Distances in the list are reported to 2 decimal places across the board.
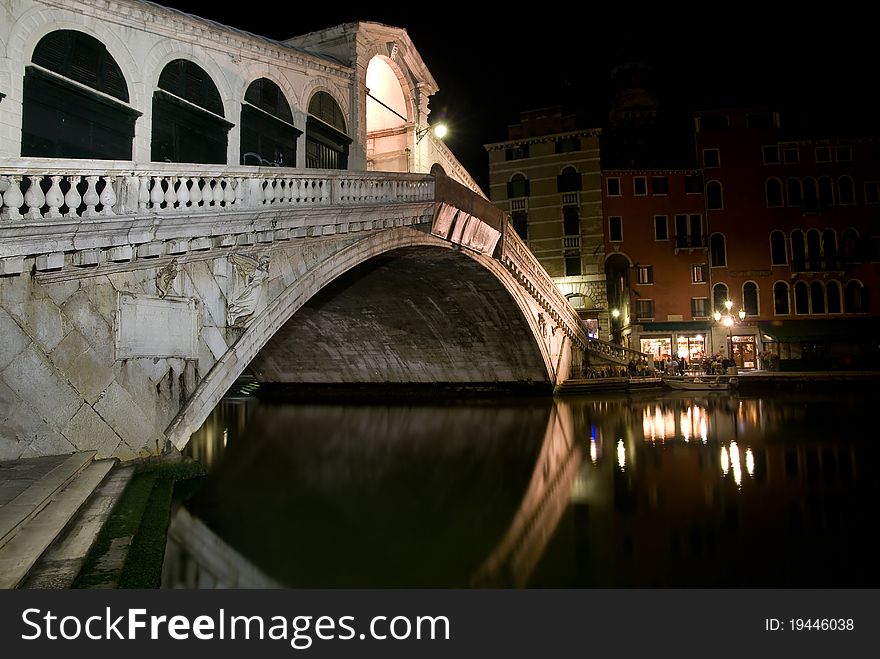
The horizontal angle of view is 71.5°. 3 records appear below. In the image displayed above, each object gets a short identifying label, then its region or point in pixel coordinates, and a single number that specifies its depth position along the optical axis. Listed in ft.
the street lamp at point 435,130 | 63.26
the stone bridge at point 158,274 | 22.53
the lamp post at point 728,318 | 101.45
